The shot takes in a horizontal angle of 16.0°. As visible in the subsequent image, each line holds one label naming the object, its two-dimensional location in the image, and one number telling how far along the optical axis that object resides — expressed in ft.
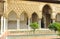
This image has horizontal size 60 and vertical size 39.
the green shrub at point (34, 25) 67.97
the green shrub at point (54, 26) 52.53
